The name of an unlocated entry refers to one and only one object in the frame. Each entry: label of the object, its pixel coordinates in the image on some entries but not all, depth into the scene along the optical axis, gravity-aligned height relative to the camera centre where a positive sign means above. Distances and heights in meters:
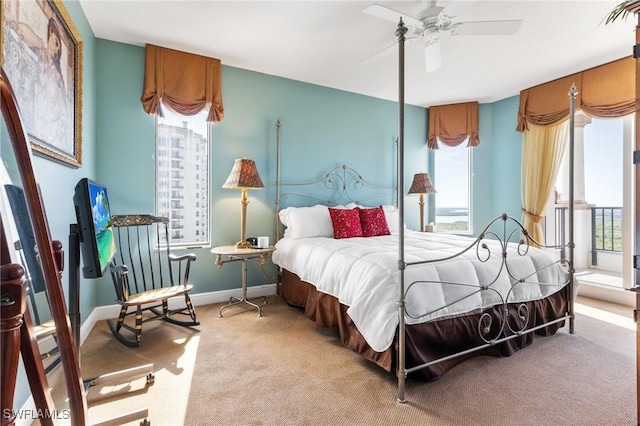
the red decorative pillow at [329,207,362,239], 3.46 -0.12
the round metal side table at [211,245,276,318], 3.12 -0.50
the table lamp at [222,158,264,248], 3.28 +0.37
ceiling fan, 2.16 +1.42
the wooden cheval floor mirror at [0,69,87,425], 1.06 -0.06
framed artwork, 1.49 +0.81
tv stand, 1.51 -0.41
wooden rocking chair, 2.47 -0.57
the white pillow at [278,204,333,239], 3.47 -0.11
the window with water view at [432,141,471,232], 5.15 +0.37
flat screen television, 1.56 -0.08
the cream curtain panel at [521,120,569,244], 4.05 +0.62
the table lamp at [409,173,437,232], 4.54 +0.40
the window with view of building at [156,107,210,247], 3.38 +0.42
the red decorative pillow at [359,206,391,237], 3.64 -0.13
